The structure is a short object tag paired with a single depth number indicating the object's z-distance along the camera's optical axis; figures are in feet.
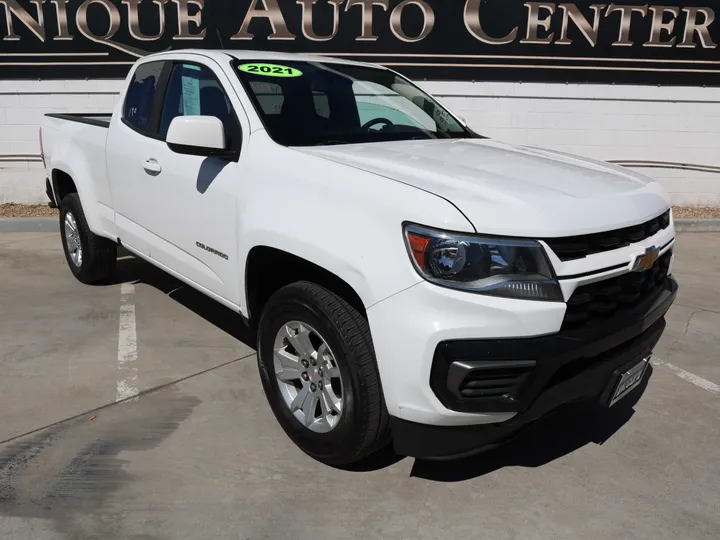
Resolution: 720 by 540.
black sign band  27.07
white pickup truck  7.27
